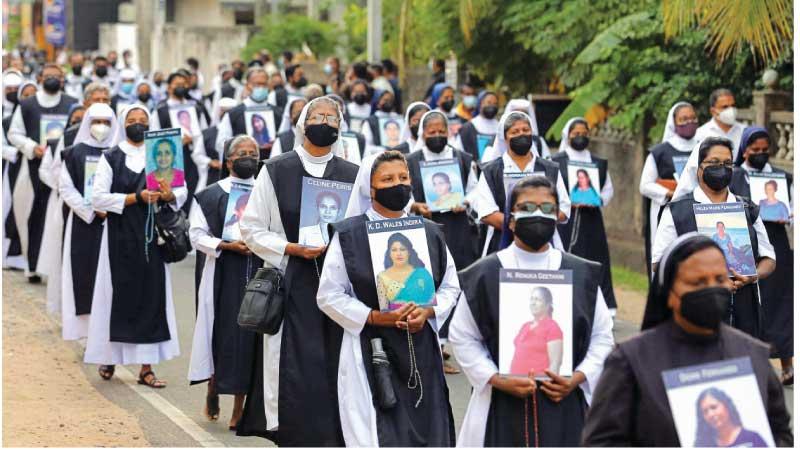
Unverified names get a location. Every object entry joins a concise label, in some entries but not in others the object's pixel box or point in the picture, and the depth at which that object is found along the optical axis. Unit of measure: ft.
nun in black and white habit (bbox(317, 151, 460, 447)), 25.82
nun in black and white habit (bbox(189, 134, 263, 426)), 34.78
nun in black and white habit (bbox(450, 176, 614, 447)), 21.48
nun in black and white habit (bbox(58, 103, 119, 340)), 42.37
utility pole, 87.97
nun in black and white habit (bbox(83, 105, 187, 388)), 39.93
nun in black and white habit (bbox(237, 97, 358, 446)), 28.17
